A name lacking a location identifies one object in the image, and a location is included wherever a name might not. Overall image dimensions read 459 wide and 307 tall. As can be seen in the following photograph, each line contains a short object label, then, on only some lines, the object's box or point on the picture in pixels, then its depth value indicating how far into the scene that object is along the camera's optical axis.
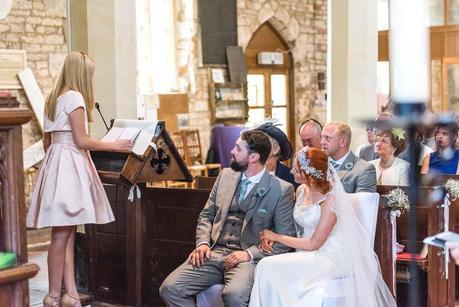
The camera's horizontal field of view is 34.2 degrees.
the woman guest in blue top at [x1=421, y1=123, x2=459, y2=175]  5.88
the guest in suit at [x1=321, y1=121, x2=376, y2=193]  4.66
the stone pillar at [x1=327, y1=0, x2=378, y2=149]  7.73
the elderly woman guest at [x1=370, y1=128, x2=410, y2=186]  5.32
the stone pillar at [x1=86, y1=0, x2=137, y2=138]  6.41
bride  4.02
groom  4.21
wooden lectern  4.89
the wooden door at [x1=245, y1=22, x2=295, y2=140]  12.66
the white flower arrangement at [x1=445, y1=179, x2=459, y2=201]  4.85
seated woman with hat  5.12
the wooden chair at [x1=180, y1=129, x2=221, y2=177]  10.91
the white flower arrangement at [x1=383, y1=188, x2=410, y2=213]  4.53
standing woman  4.30
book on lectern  4.82
